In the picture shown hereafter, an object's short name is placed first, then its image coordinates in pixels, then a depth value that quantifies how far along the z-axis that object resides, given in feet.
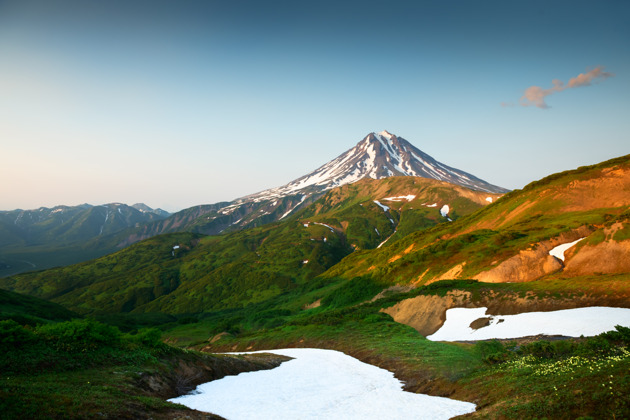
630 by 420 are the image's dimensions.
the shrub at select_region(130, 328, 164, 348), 84.43
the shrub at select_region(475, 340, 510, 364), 84.17
